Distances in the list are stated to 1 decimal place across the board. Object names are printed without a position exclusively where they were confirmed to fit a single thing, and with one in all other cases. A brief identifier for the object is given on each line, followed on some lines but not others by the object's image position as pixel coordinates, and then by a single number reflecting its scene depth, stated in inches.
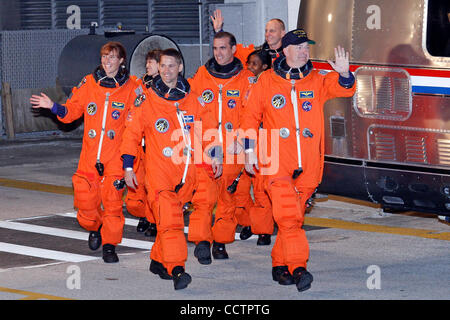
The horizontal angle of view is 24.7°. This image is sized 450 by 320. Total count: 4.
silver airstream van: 360.2
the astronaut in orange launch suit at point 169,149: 338.6
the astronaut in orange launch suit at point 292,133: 337.7
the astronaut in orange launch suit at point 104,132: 382.0
